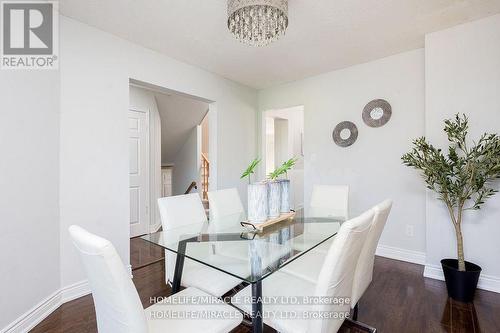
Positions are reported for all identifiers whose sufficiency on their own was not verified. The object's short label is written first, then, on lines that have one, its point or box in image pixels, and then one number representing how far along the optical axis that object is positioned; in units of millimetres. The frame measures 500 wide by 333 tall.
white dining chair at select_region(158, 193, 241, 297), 1567
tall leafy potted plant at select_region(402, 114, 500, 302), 2035
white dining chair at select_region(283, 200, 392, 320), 1355
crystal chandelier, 1750
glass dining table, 1307
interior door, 3922
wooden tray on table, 1853
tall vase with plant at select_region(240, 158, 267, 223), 1851
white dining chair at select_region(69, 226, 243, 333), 833
